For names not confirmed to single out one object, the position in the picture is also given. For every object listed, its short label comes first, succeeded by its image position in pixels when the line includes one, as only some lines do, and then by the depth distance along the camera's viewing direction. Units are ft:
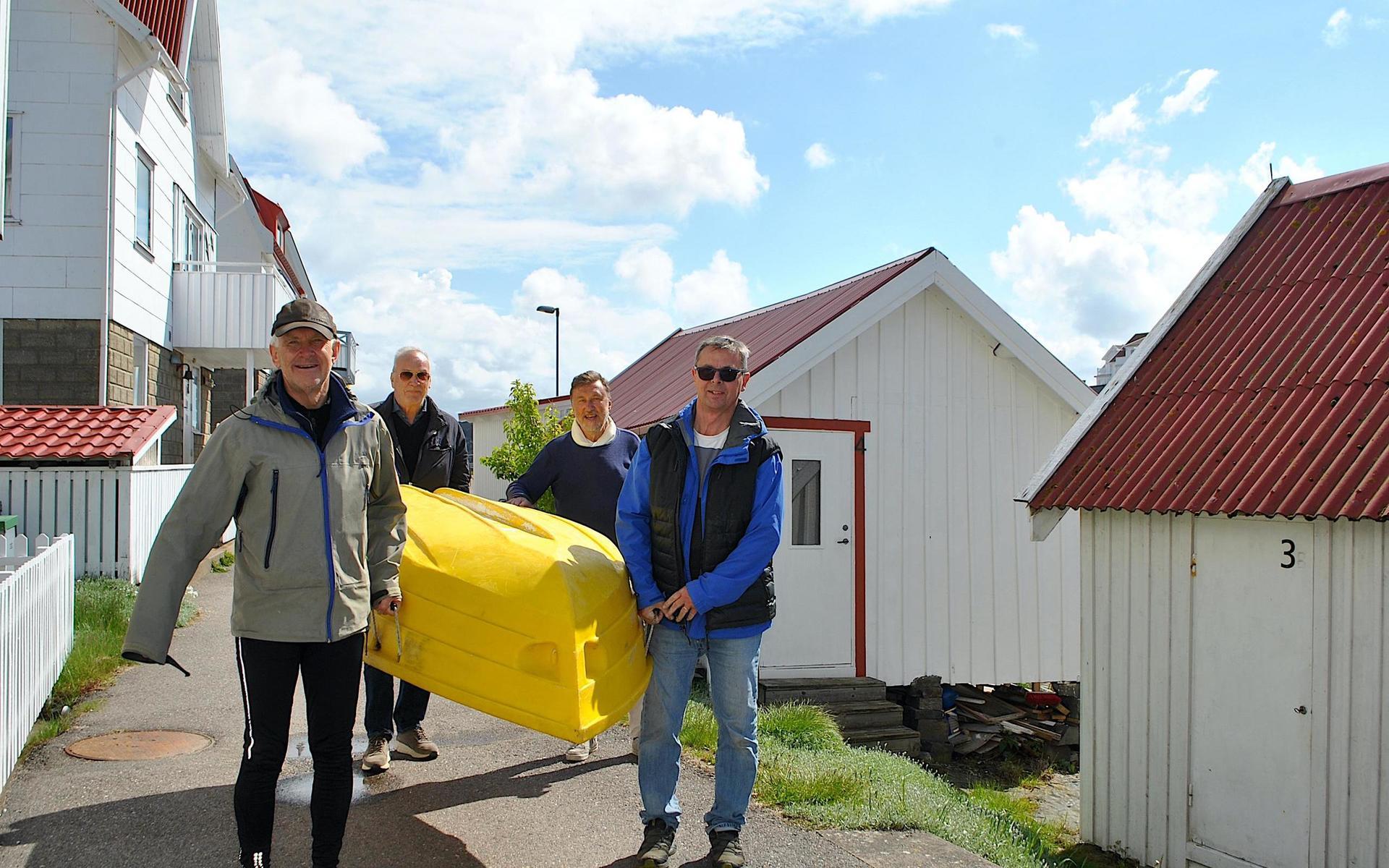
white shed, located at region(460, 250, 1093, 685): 33.14
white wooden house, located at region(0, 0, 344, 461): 42.01
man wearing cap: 11.00
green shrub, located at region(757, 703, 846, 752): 22.30
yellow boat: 12.83
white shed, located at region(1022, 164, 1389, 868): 18.42
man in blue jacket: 13.23
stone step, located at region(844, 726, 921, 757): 31.22
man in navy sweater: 18.08
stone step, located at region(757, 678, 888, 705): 31.12
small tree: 45.16
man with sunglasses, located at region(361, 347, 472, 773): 16.70
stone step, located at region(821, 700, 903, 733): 31.60
